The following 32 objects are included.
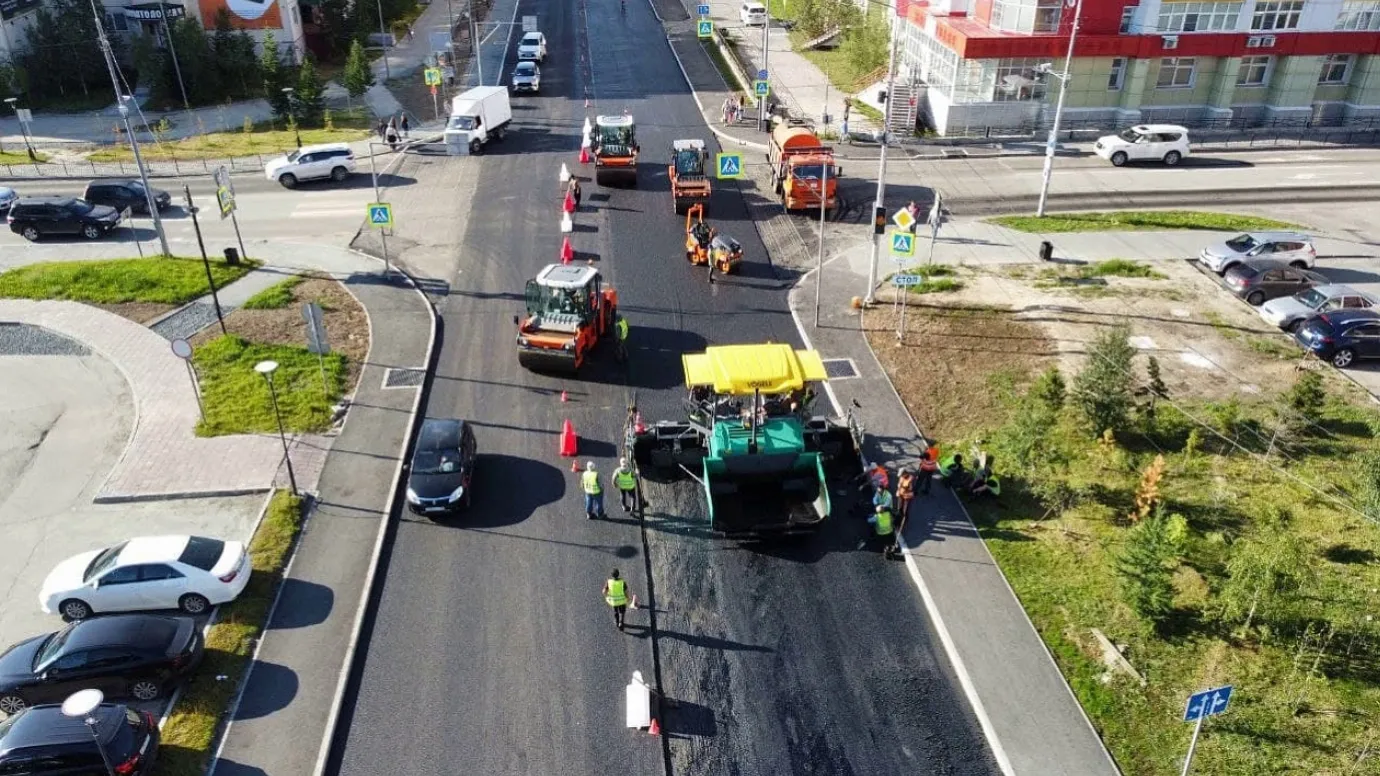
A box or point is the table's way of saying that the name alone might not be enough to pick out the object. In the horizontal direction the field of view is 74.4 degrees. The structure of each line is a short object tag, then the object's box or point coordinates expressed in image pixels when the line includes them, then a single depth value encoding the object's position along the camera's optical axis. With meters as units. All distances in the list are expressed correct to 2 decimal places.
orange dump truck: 34.56
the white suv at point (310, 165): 38.81
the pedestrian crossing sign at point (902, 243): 25.39
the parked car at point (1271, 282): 28.31
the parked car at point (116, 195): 35.78
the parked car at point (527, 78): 51.34
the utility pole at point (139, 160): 28.08
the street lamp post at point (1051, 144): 32.22
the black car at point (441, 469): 18.69
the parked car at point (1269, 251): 29.53
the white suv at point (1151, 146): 40.28
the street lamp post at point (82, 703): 11.48
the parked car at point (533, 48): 55.97
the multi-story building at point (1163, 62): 43.16
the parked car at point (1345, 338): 24.89
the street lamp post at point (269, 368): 19.03
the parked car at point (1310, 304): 26.22
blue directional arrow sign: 11.88
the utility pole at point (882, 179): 26.91
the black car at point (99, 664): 14.59
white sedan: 16.44
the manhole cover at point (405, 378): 23.89
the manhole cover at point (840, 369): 24.22
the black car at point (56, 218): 33.44
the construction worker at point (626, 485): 18.72
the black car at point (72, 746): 12.92
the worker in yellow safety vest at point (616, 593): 15.76
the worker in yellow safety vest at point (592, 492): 18.55
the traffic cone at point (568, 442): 20.88
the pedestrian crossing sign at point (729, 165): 32.27
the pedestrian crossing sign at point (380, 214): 27.84
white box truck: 41.91
